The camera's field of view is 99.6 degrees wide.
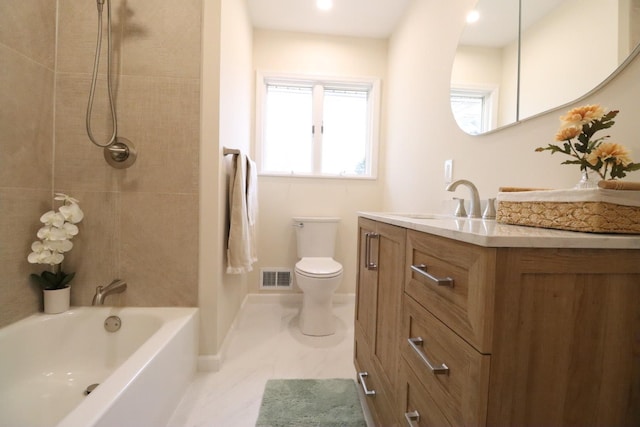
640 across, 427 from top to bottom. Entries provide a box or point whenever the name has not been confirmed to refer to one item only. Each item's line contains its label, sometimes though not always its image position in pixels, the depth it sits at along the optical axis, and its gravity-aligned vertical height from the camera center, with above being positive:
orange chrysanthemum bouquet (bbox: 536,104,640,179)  0.62 +0.17
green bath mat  1.16 -0.92
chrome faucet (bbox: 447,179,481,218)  1.17 +0.04
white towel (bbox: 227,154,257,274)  1.60 -0.10
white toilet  1.83 -0.58
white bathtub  0.84 -0.67
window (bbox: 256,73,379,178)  2.48 +0.75
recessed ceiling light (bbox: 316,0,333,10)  2.04 +1.55
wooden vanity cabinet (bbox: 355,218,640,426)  0.49 -0.23
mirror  0.73 +0.53
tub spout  1.29 -0.44
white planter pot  1.27 -0.48
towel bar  1.57 +0.31
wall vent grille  2.44 -0.66
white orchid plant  1.19 -0.19
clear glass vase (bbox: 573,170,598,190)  0.68 +0.08
